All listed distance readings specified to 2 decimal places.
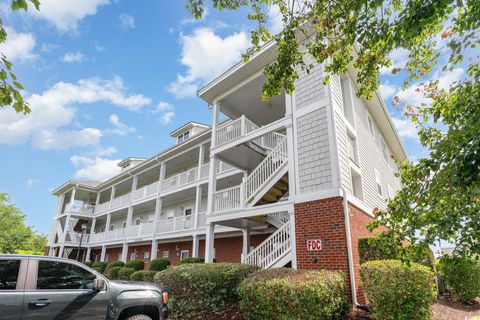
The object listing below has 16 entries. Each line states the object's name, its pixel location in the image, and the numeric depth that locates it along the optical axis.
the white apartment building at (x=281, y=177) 8.73
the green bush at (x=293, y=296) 5.91
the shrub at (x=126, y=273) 17.55
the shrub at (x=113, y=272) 19.16
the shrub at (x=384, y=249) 3.84
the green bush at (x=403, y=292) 5.81
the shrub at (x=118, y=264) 20.99
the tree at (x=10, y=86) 3.57
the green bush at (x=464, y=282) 10.05
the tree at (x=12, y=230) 45.44
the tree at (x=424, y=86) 3.61
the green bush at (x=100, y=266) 23.66
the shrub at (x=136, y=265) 19.30
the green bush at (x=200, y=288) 7.54
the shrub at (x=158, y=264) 16.67
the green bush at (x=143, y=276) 13.49
